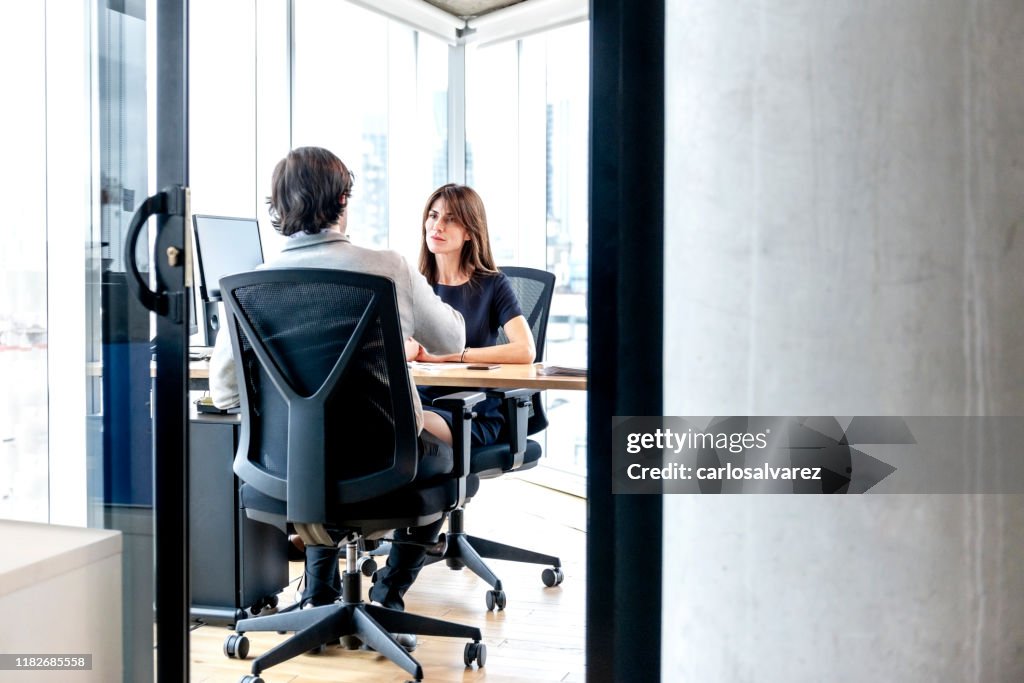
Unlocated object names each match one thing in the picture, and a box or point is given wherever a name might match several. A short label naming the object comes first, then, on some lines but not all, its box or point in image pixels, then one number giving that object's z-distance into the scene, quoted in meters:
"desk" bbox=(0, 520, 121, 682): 1.77
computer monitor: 3.34
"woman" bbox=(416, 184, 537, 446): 3.54
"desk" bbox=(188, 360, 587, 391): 2.77
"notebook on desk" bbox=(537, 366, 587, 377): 2.88
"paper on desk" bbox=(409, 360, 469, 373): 3.04
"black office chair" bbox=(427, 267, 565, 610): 3.12
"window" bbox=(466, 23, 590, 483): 5.52
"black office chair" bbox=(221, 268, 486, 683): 2.31
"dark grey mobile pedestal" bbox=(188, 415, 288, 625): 3.14
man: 2.55
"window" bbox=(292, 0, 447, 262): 5.18
